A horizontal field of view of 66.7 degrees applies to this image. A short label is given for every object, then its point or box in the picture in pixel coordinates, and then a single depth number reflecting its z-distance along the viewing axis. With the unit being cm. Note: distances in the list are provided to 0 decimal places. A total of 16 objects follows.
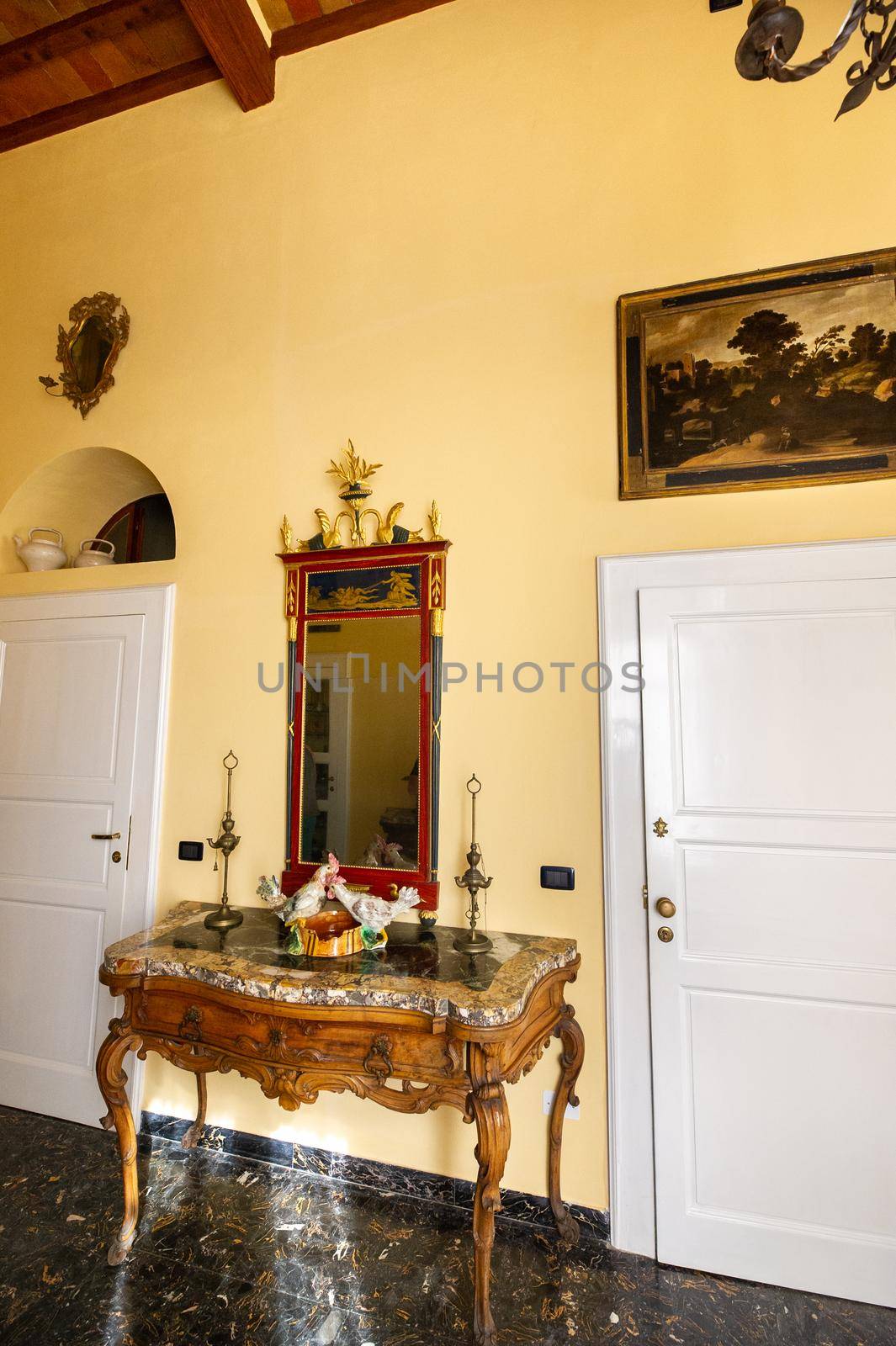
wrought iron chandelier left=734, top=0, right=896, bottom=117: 130
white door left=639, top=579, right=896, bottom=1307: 209
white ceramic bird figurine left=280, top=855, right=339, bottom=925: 227
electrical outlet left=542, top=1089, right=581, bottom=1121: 235
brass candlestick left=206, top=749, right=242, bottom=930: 251
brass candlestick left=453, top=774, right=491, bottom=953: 227
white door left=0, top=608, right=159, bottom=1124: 305
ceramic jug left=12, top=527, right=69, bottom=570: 353
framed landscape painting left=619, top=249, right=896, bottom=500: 230
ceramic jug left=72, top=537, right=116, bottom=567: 349
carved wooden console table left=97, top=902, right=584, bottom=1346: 184
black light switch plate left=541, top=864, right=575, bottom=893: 243
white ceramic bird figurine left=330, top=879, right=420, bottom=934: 225
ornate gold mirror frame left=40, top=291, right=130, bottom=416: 345
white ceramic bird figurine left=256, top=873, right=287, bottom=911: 237
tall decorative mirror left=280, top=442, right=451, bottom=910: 263
